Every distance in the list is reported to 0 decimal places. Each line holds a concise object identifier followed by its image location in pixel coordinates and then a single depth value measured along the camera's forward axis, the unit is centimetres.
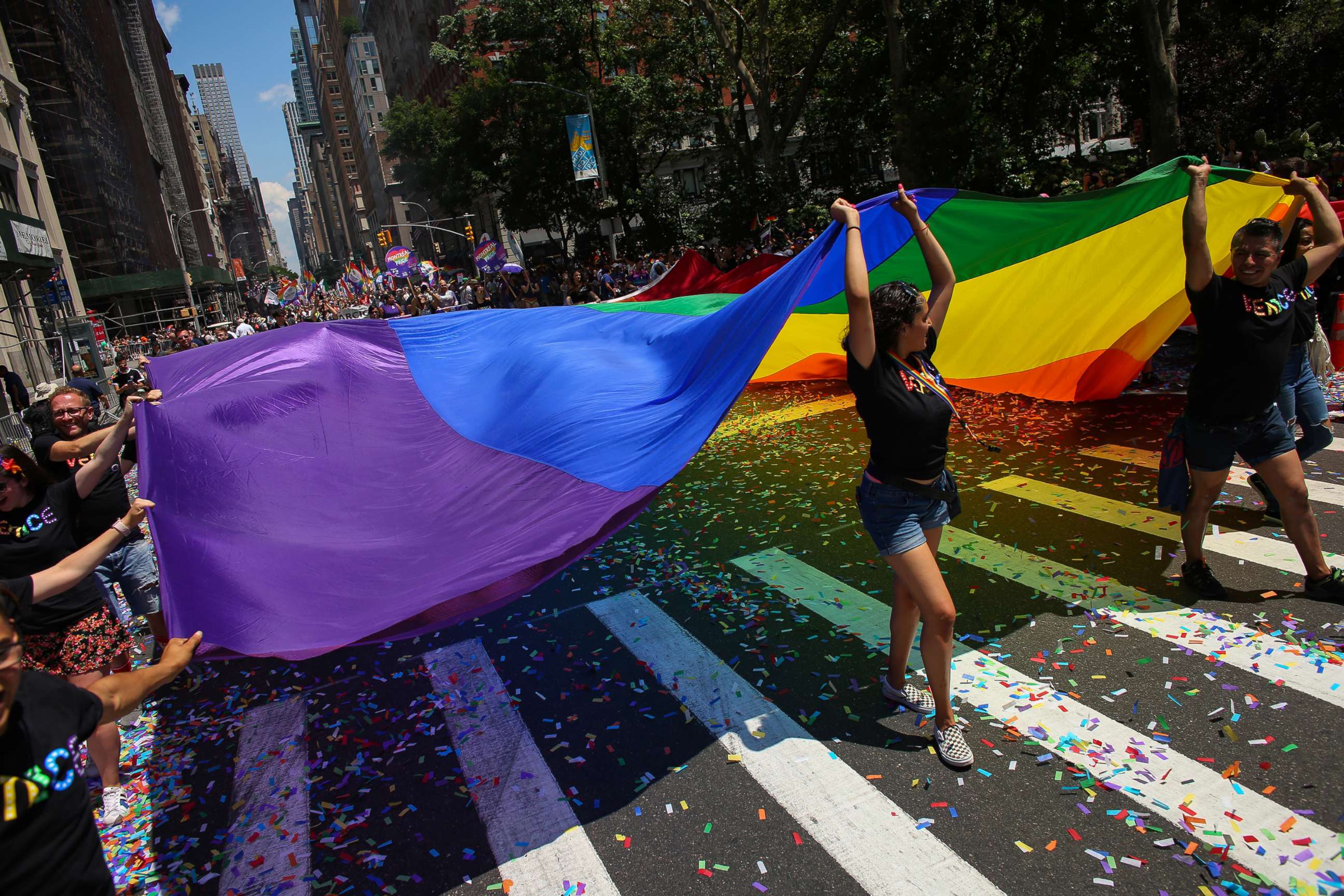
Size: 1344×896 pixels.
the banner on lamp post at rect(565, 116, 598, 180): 3278
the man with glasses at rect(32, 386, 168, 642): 459
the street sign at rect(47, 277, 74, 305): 3046
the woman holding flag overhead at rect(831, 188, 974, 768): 339
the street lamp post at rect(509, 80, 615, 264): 3403
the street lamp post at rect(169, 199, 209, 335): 6320
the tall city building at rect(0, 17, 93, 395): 2441
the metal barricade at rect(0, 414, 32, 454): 1675
